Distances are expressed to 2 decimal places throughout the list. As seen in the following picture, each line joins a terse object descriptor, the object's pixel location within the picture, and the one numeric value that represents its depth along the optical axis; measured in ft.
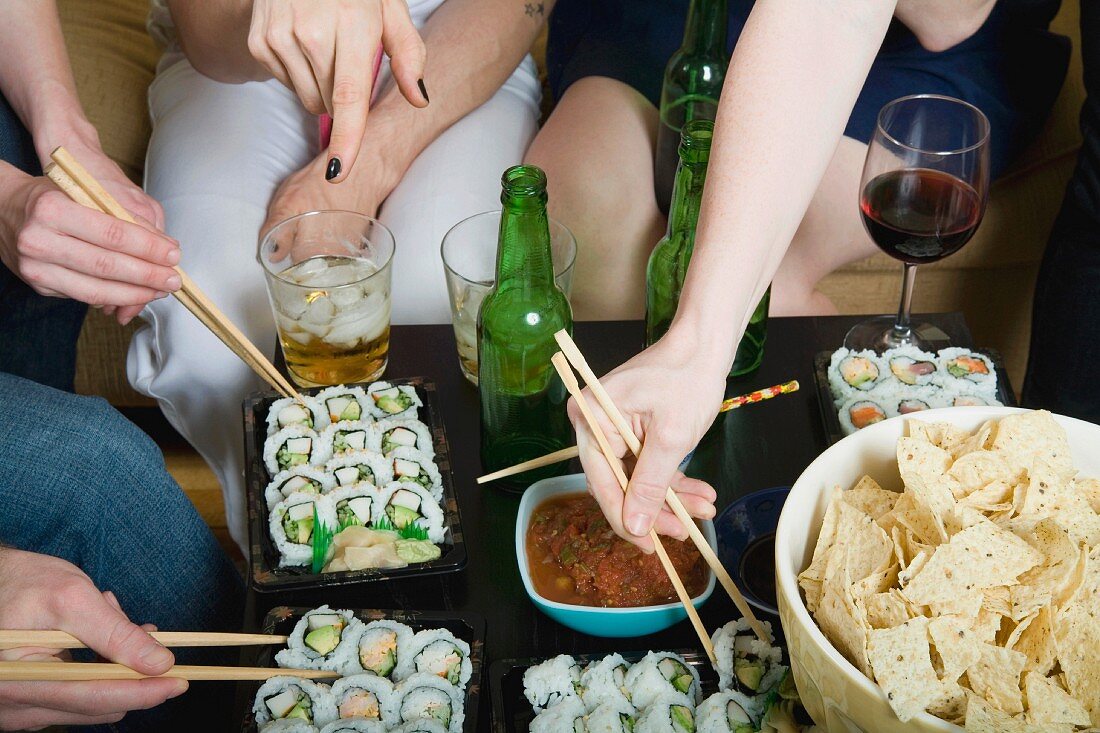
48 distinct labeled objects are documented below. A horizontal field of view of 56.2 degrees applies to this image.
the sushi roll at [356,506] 3.49
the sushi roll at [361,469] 3.61
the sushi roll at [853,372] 3.94
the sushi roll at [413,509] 3.44
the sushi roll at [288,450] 3.67
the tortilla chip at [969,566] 2.58
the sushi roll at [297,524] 3.36
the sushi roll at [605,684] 2.90
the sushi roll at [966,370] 3.93
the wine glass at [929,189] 3.83
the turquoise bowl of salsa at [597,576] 3.17
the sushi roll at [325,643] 3.01
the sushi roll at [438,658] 2.97
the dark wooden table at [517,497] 3.28
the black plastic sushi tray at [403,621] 3.03
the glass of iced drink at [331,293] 4.02
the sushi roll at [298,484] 3.53
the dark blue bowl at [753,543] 3.33
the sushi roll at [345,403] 3.86
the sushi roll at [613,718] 2.81
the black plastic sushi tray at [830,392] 3.89
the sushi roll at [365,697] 2.90
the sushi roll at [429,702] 2.85
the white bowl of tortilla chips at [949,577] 2.43
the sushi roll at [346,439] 3.70
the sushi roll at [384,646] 3.03
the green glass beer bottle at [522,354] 3.51
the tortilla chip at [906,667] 2.34
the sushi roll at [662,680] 2.90
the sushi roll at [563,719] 2.81
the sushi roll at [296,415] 3.80
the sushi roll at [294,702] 2.84
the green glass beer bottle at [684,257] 3.61
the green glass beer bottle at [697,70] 4.92
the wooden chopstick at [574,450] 3.40
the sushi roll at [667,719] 2.81
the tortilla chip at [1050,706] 2.39
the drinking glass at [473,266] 4.03
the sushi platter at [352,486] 3.34
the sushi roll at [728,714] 2.79
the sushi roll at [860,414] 3.80
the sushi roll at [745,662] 2.92
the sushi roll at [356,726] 2.82
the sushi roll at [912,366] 3.99
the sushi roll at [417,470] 3.59
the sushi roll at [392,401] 3.87
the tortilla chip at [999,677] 2.44
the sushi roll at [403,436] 3.73
